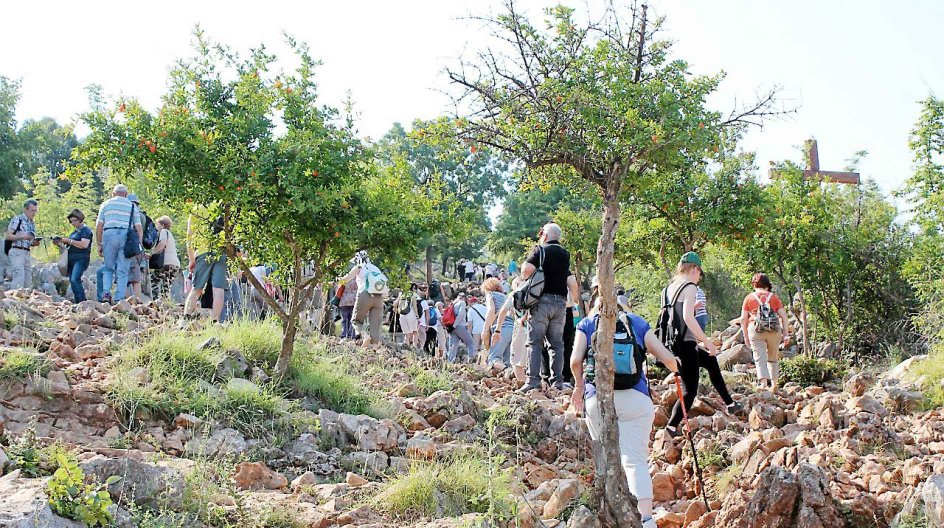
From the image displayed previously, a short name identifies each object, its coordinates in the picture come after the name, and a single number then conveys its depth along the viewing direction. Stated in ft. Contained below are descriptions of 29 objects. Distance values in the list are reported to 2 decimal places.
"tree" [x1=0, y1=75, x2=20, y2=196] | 94.99
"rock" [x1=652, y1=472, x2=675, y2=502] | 21.65
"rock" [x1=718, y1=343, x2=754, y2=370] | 46.09
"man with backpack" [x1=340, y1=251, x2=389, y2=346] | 38.86
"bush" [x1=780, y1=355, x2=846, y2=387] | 39.06
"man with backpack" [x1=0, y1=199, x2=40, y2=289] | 38.32
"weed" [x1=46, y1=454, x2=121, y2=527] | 13.39
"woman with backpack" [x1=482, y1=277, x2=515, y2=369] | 38.73
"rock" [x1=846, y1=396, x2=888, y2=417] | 27.27
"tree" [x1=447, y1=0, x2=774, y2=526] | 17.67
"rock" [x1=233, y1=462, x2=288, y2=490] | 17.89
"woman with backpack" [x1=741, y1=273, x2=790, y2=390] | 32.58
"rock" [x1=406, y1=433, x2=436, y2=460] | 20.79
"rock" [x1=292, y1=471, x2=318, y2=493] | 18.07
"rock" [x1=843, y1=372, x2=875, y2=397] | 30.55
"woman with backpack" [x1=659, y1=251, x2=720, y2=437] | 24.35
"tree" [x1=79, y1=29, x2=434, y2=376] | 24.16
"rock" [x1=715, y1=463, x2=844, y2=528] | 17.33
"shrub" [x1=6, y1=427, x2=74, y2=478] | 14.94
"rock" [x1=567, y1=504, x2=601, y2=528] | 16.47
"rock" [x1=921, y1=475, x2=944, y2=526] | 16.32
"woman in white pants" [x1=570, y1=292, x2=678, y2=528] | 17.62
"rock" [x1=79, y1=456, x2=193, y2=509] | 15.14
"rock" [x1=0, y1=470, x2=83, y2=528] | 12.51
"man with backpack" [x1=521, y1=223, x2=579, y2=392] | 28.76
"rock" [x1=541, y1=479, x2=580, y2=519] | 17.78
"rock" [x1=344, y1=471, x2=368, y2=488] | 18.26
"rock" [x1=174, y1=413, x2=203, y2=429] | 20.56
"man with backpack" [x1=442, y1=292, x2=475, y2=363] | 47.19
